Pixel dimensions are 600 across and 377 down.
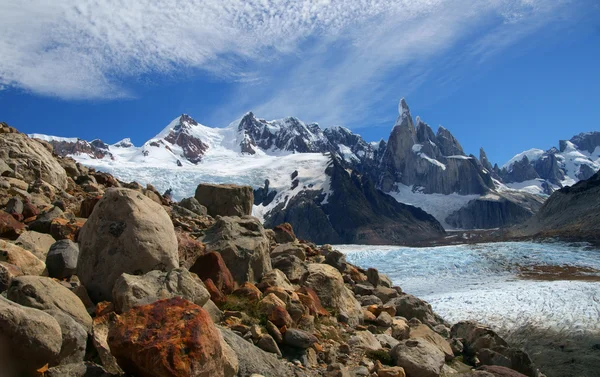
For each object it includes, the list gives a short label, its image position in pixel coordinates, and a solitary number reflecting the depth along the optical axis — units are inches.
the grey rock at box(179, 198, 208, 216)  652.1
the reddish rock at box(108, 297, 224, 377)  191.9
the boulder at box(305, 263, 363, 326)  430.6
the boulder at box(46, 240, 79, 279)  309.7
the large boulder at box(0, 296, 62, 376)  178.2
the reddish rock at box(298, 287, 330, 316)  381.1
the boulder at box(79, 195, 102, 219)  465.1
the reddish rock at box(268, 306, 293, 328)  321.4
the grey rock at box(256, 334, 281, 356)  290.8
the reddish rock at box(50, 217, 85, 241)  376.8
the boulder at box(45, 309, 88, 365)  203.3
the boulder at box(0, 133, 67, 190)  567.5
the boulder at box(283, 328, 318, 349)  305.6
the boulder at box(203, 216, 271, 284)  398.0
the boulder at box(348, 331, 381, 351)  361.1
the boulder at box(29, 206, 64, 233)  388.8
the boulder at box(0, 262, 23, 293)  240.1
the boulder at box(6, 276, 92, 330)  217.6
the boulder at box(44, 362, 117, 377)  191.7
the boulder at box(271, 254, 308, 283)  465.1
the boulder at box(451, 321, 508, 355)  513.3
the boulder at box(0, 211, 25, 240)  362.0
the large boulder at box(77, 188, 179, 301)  293.6
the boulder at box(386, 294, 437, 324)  577.6
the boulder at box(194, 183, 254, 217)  706.2
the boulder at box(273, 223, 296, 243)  676.1
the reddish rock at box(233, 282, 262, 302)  343.0
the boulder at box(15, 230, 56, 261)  336.5
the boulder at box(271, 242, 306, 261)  522.6
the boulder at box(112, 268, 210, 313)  256.4
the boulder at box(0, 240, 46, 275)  287.0
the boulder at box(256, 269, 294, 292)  385.7
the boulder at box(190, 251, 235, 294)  353.1
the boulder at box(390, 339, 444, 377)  332.0
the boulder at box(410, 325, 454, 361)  450.9
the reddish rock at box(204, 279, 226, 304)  334.3
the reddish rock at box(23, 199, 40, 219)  419.2
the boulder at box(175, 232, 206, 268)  363.7
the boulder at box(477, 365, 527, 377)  344.4
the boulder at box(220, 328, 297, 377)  249.0
